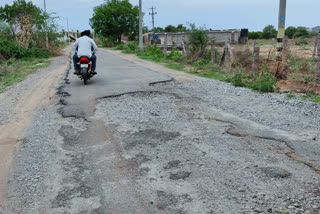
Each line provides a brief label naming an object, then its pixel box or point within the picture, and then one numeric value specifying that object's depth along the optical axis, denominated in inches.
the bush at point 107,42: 1932.8
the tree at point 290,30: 2054.6
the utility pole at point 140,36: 1093.4
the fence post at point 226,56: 506.9
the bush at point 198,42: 620.7
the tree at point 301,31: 1911.2
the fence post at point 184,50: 666.6
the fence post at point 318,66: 323.8
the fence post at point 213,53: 562.6
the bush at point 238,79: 366.6
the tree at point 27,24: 876.9
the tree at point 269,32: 2215.8
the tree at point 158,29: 2505.3
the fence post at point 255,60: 413.4
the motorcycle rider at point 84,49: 379.6
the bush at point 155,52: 834.0
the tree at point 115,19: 1843.0
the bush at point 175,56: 698.3
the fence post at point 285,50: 383.9
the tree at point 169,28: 2544.0
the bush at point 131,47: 1294.0
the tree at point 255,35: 2202.5
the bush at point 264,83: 331.6
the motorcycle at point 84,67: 370.9
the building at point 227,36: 1305.4
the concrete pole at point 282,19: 413.2
